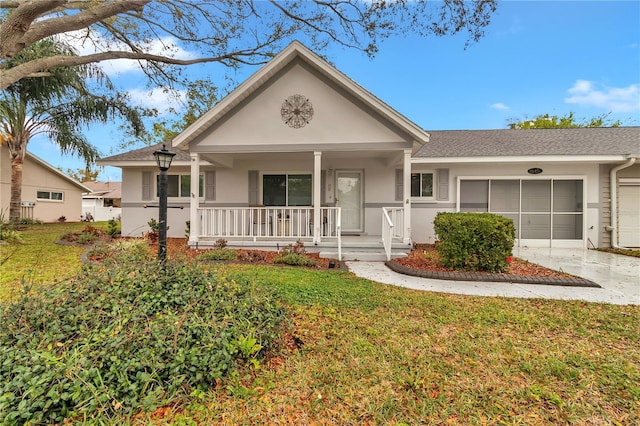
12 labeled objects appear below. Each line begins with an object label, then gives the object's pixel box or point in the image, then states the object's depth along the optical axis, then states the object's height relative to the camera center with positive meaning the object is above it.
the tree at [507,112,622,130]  22.27 +7.64
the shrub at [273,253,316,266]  6.82 -1.10
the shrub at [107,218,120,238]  10.66 -0.63
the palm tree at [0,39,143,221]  9.92 +4.31
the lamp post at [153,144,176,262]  4.49 +0.32
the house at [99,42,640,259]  7.99 +1.53
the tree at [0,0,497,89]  6.52 +6.38
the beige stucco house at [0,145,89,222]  16.41 +1.43
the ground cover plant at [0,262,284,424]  1.94 -1.10
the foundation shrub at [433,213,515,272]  5.92 -0.53
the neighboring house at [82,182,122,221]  26.64 +1.62
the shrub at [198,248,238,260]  7.13 -1.03
